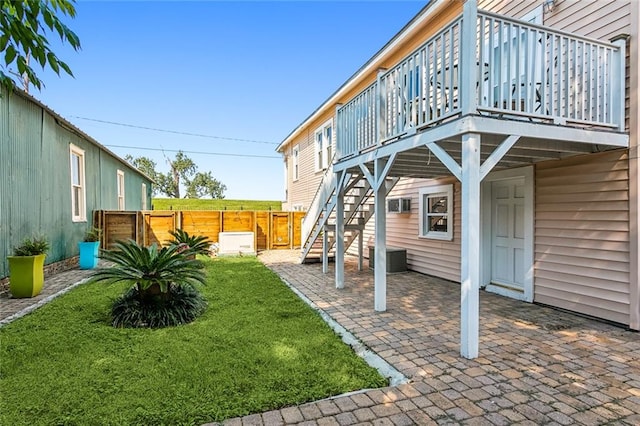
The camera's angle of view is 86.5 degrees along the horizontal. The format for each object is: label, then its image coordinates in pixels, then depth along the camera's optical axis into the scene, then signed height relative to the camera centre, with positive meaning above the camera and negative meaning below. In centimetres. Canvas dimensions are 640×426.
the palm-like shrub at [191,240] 1012 -89
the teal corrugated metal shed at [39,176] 619 +77
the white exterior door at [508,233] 575 -40
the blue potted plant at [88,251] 877 -103
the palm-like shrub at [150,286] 451 -104
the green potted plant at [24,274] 578 -108
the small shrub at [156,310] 446 -136
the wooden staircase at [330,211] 757 +0
